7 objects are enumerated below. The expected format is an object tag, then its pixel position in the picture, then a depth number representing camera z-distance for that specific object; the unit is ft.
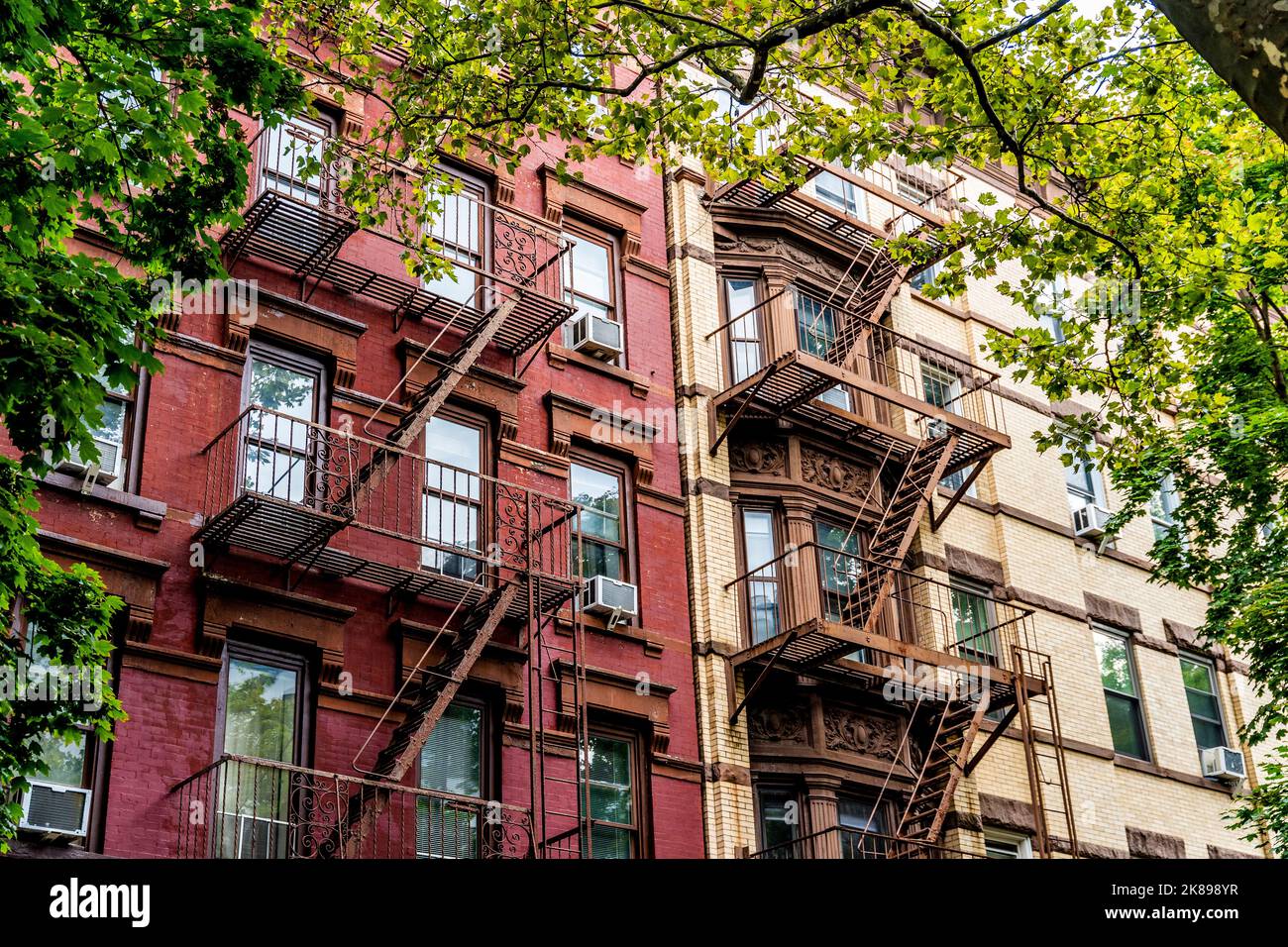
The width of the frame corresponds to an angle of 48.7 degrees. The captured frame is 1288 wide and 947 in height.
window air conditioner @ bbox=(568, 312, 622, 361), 63.98
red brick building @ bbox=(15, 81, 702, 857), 47.21
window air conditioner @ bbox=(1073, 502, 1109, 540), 79.30
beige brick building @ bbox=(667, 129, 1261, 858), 62.08
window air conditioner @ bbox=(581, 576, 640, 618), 58.59
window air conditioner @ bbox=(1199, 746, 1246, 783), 78.89
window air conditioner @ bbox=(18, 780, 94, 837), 42.32
